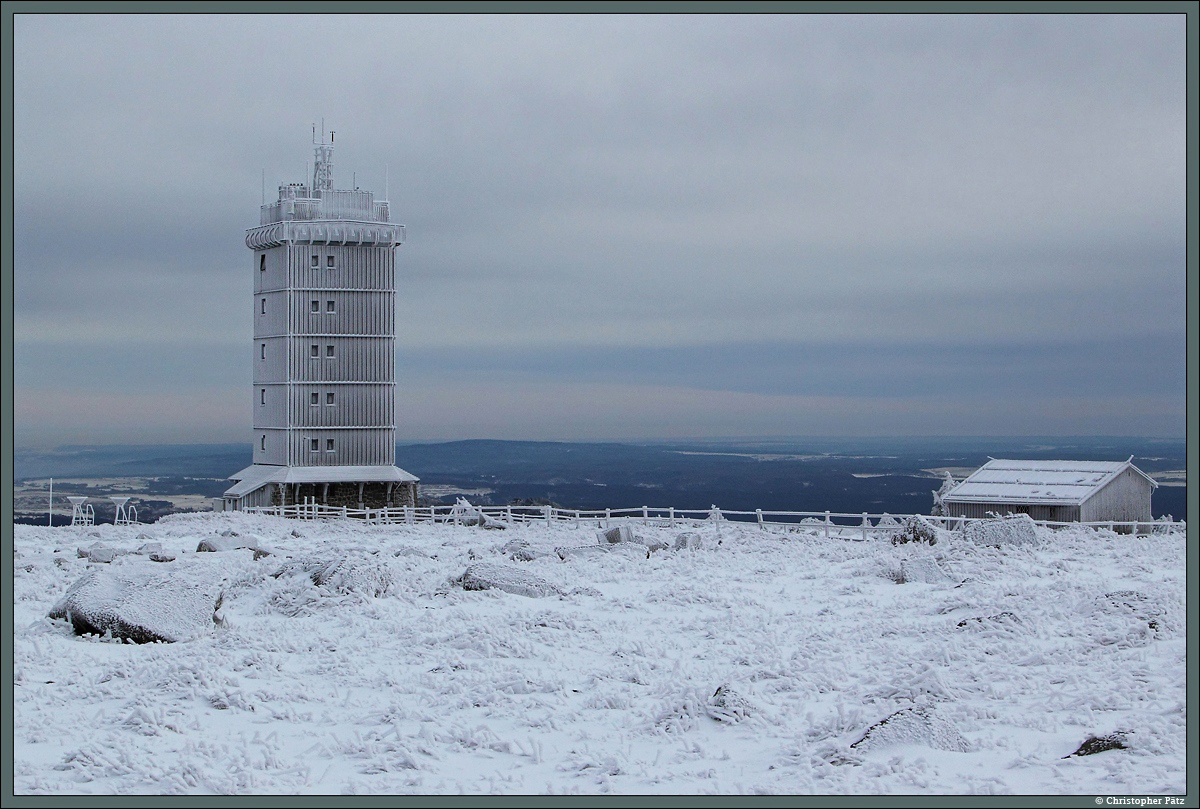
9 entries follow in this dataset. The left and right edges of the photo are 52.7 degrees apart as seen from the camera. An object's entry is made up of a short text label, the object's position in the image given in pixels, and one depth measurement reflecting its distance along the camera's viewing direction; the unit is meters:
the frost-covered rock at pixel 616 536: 32.09
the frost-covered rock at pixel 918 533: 31.61
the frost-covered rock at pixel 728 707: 15.45
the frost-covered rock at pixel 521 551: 29.67
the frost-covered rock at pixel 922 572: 25.12
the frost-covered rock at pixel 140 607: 19.77
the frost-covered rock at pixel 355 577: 23.33
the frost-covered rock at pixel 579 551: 29.76
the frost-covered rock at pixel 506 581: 23.98
